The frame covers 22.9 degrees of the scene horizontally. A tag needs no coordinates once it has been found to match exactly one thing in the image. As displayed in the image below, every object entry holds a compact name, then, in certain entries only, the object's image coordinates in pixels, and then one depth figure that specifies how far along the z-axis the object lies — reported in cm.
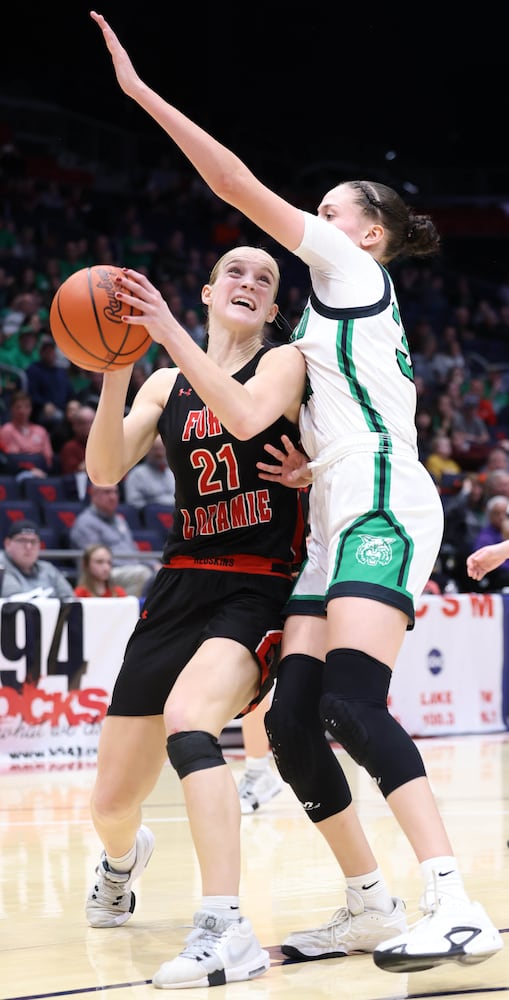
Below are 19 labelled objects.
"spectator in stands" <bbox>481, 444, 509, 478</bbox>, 1299
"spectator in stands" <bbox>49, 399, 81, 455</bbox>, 1163
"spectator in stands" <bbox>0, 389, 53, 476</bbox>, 1127
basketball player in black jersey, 343
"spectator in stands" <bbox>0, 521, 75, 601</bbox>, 866
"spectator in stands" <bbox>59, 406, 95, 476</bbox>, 1145
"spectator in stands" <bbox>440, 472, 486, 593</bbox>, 1112
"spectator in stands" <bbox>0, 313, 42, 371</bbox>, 1284
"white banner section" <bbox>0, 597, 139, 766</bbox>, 775
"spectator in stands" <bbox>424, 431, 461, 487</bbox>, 1398
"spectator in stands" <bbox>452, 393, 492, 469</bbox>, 1484
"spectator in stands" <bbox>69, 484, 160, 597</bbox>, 1015
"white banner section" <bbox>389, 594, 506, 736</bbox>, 917
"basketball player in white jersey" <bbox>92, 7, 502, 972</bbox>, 306
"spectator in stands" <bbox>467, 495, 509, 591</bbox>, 1036
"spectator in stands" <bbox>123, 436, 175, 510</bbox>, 1152
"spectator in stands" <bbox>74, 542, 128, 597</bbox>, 893
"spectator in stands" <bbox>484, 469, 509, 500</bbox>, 1145
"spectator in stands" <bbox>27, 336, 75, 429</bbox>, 1241
